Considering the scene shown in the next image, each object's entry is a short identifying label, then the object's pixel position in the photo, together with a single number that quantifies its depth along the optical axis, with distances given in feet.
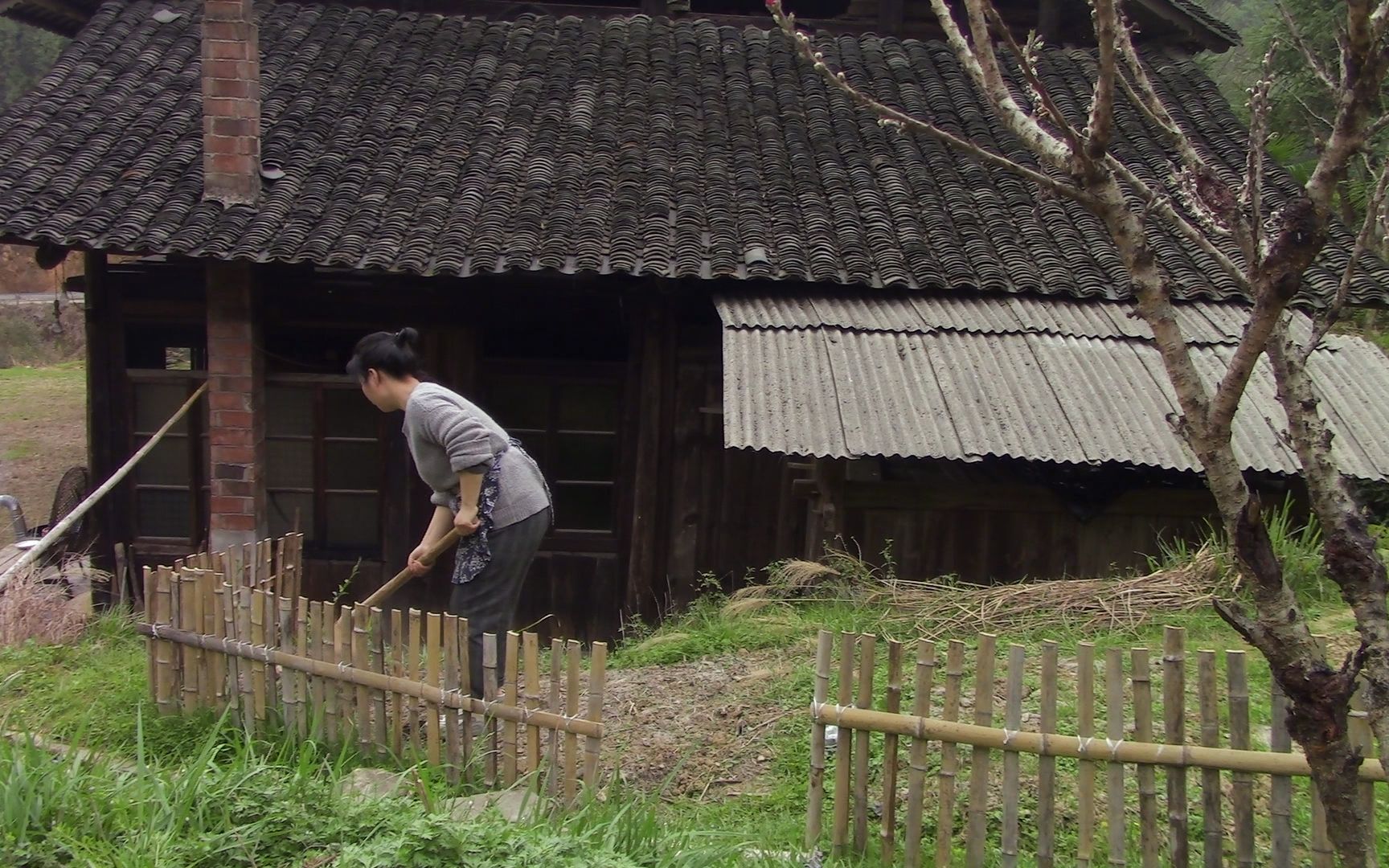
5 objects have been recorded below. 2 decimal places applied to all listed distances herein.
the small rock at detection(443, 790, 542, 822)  10.59
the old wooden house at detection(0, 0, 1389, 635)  20.30
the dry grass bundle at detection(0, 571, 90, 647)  17.71
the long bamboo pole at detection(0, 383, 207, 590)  16.97
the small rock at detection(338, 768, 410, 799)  10.88
